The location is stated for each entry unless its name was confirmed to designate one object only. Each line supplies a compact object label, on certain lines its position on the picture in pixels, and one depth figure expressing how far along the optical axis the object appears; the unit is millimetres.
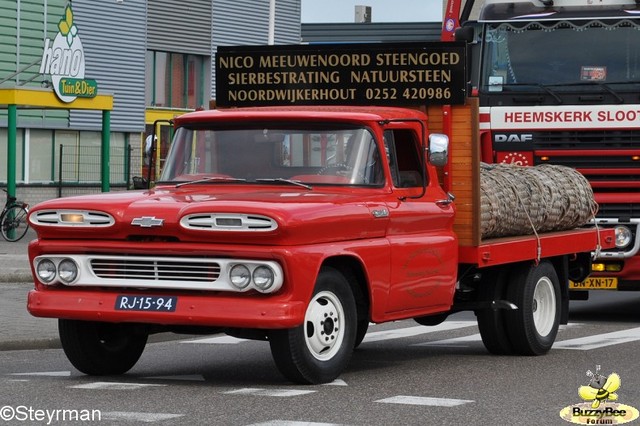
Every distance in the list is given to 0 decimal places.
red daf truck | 17375
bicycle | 32812
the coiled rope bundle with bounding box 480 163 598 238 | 13594
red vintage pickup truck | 10688
